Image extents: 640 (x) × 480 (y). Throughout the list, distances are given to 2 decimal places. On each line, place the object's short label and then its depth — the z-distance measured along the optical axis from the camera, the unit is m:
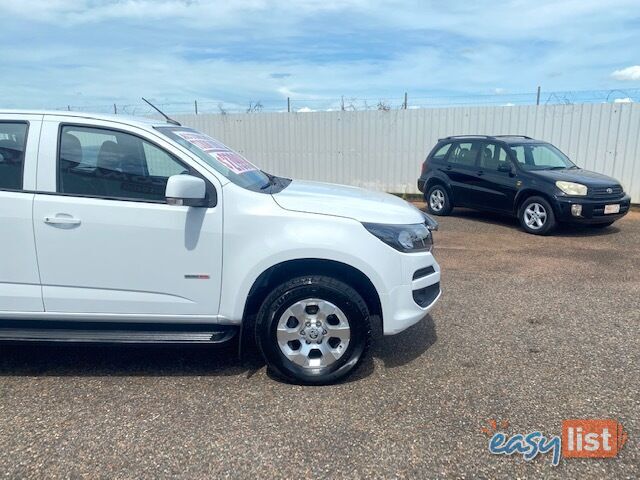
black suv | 8.16
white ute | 3.24
